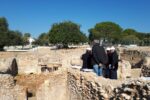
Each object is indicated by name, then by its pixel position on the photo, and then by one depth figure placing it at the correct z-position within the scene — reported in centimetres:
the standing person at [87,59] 443
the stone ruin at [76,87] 273
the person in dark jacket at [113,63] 440
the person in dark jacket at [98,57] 431
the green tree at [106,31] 3297
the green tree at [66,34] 2434
